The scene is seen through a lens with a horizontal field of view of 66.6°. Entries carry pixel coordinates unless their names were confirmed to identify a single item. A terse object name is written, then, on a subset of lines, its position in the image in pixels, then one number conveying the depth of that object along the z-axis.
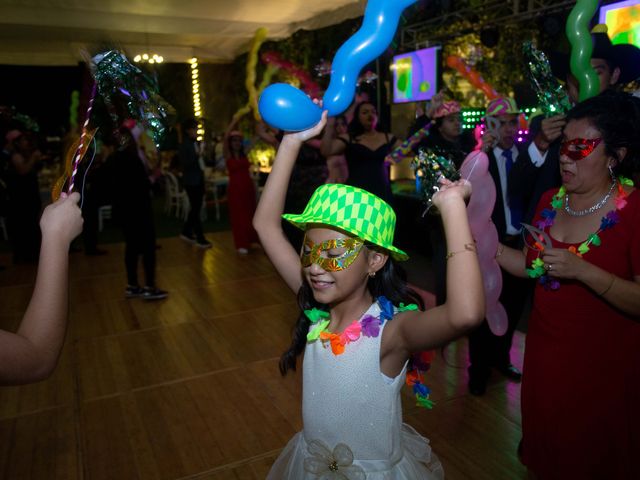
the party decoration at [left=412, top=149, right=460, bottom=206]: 1.35
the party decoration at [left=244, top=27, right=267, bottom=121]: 6.23
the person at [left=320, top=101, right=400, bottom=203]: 4.23
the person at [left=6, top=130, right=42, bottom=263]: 6.39
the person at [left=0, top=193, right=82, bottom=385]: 1.14
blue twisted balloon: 1.40
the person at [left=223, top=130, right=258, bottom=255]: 6.69
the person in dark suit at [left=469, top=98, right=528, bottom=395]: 2.90
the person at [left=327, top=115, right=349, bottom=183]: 4.81
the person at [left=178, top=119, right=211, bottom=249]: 6.52
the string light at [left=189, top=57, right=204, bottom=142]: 14.70
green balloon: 1.96
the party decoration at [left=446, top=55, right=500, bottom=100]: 3.50
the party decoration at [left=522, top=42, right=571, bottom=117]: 2.03
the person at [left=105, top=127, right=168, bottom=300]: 4.51
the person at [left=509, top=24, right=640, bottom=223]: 2.15
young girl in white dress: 1.34
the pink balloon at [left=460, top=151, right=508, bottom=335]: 1.86
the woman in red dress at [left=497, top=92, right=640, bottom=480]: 1.62
